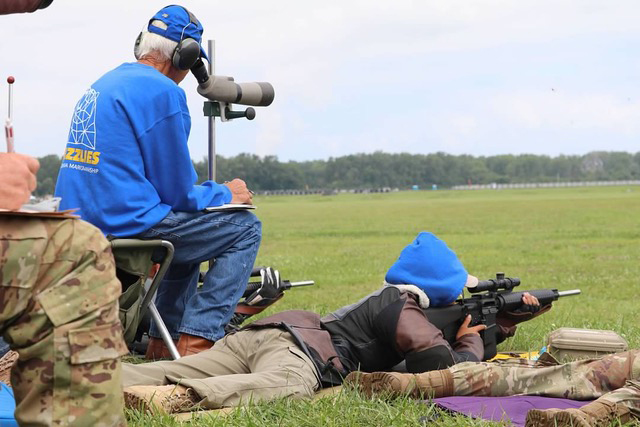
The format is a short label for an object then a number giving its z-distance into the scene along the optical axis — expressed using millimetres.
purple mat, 8117
